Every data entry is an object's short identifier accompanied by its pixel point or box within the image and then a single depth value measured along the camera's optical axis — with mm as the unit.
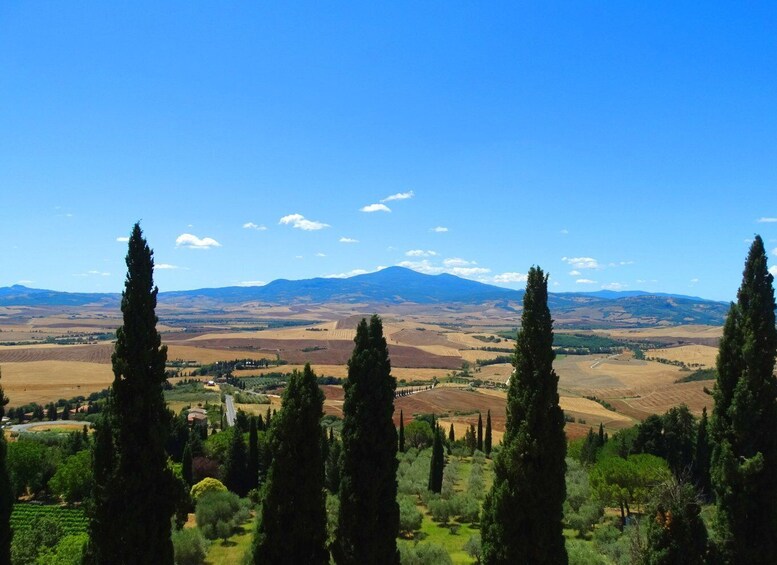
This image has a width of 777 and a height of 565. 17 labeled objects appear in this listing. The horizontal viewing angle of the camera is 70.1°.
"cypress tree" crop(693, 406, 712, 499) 43188
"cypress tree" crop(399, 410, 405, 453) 53856
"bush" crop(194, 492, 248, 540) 32188
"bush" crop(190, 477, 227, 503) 38594
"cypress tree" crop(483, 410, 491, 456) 63594
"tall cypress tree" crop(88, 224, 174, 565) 14984
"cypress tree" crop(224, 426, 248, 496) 44562
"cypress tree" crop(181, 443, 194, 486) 43125
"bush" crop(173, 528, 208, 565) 26484
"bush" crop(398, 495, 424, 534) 32375
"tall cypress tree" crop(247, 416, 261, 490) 44688
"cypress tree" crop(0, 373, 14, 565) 14961
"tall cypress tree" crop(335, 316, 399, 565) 17344
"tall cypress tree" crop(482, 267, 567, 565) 16578
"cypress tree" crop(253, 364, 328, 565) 16422
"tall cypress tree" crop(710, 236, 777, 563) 17469
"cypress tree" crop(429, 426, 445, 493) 41719
